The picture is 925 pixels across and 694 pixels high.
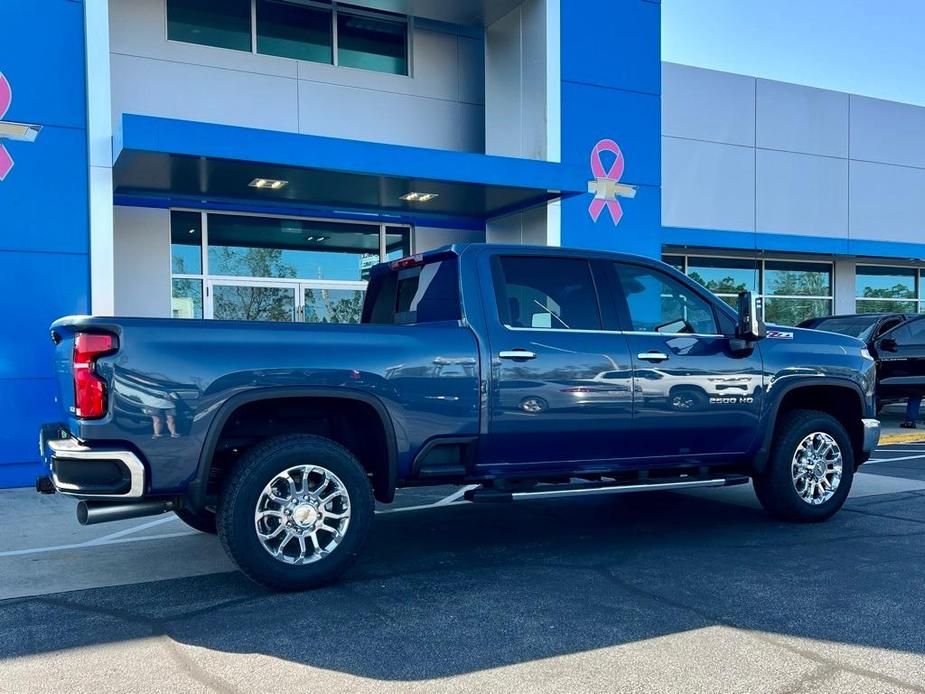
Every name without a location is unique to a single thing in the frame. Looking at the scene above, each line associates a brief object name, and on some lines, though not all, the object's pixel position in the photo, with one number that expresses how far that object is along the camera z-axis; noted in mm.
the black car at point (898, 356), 13508
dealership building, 9578
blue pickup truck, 4832
